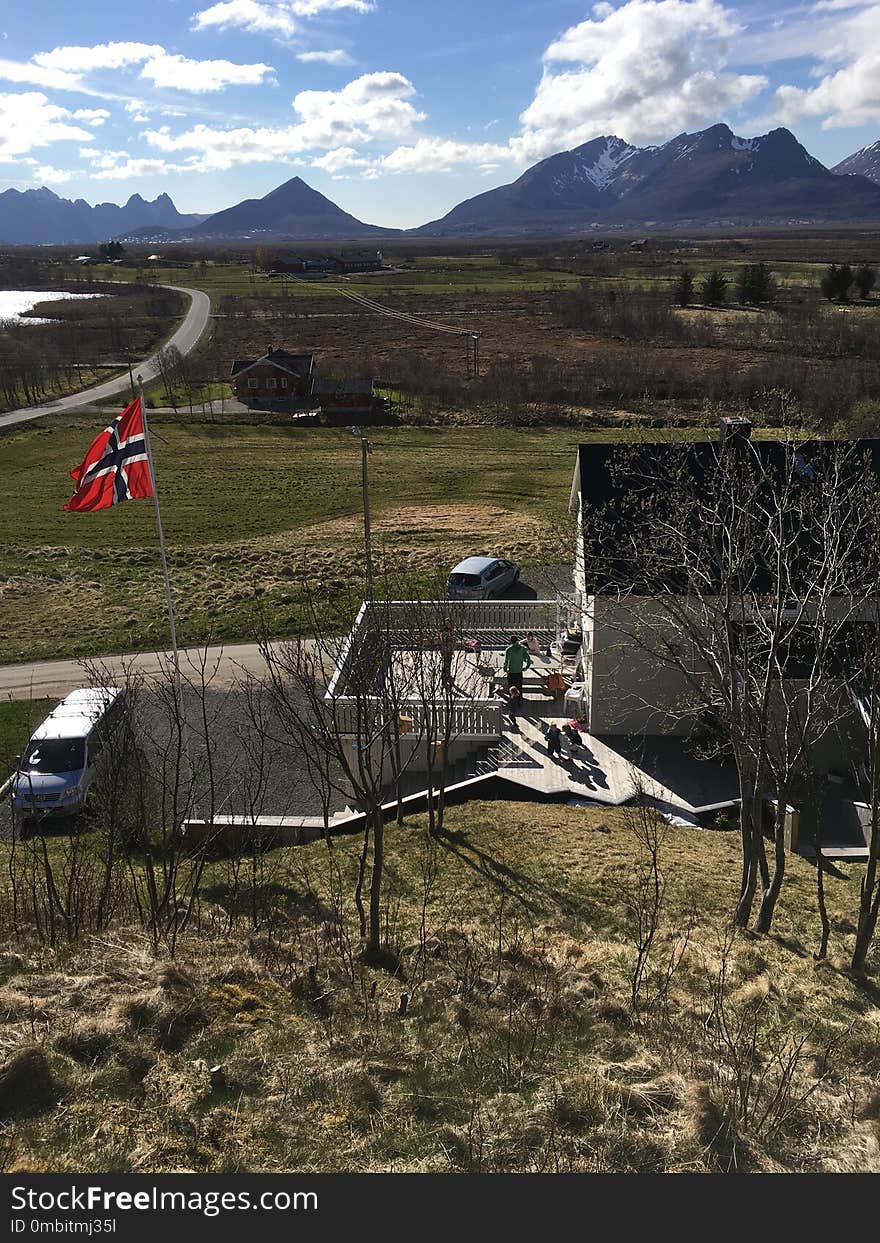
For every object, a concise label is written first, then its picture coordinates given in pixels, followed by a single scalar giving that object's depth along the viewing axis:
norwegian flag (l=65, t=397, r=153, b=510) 15.71
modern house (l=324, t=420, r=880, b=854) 16.05
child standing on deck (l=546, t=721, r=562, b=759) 17.27
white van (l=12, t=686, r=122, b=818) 15.05
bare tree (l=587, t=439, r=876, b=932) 10.09
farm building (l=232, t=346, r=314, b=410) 68.31
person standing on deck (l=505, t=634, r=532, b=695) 19.00
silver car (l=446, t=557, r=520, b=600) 25.81
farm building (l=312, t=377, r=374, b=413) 64.12
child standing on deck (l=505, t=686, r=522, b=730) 18.53
